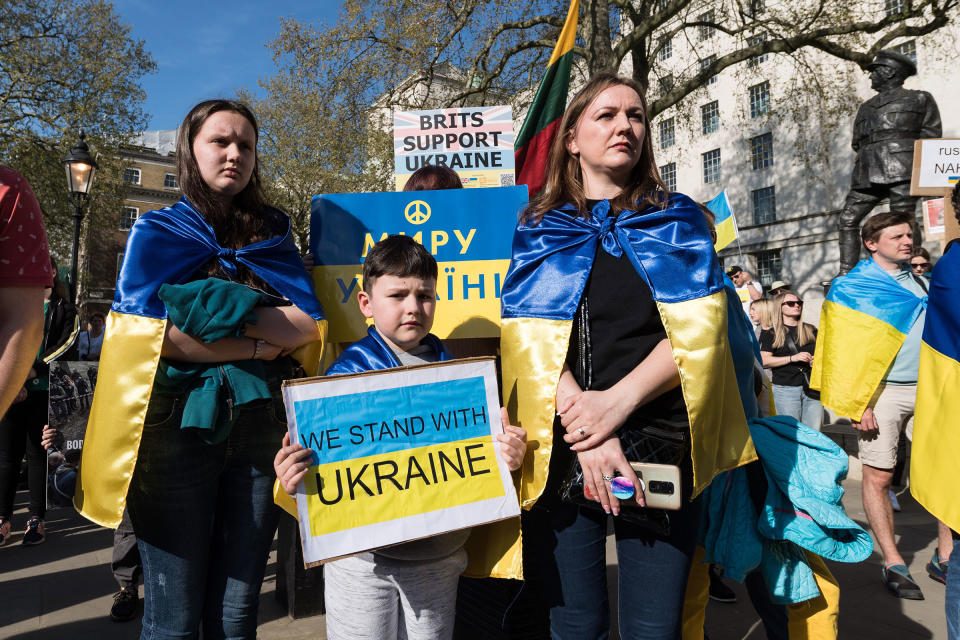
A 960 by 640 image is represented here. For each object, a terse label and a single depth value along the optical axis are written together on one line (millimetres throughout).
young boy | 1881
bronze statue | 7887
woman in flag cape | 1764
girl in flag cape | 1906
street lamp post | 9164
